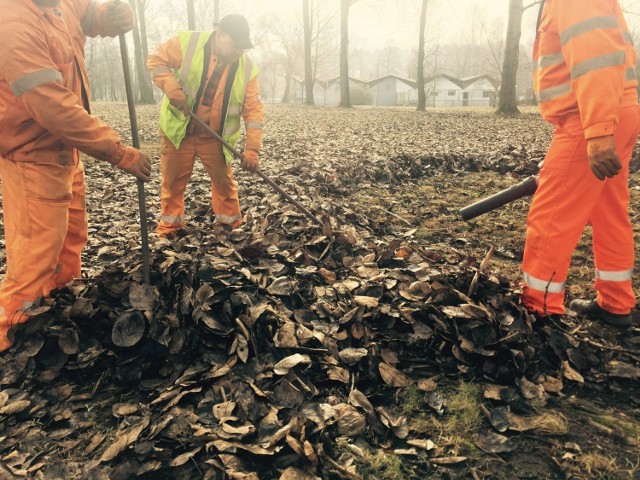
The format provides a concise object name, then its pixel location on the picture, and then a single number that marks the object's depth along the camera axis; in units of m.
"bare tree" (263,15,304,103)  52.26
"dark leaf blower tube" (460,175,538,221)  3.15
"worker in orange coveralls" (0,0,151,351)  2.30
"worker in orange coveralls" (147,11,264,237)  4.10
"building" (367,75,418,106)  65.75
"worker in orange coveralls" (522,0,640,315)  2.38
